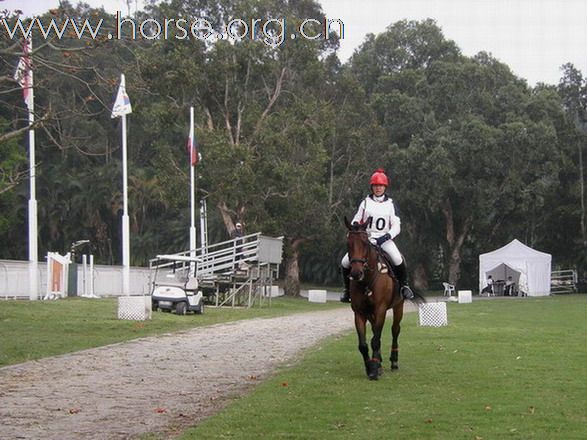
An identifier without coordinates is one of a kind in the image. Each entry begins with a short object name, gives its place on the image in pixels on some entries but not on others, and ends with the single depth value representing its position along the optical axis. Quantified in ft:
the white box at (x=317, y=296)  170.60
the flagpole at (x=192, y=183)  139.58
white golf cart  102.87
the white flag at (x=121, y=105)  114.54
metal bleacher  132.36
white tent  201.57
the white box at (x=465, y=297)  162.30
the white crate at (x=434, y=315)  79.77
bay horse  41.22
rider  44.42
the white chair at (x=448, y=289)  205.05
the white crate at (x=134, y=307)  87.20
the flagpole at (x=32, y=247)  111.86
